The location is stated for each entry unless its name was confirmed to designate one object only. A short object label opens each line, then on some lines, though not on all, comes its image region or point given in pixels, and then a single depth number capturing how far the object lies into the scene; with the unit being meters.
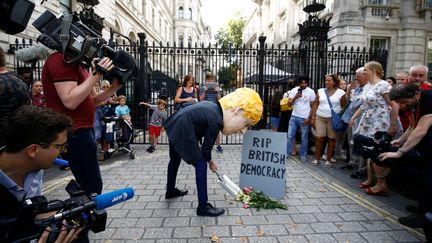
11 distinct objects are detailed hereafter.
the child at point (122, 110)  7.20
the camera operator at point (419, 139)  3.30
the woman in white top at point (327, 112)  6.36
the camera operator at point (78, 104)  2.26
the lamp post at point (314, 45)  9.02
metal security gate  8.77
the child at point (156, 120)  7.82
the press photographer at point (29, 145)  1.52
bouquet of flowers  4.02
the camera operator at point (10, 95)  2.09
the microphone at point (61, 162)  2.19
